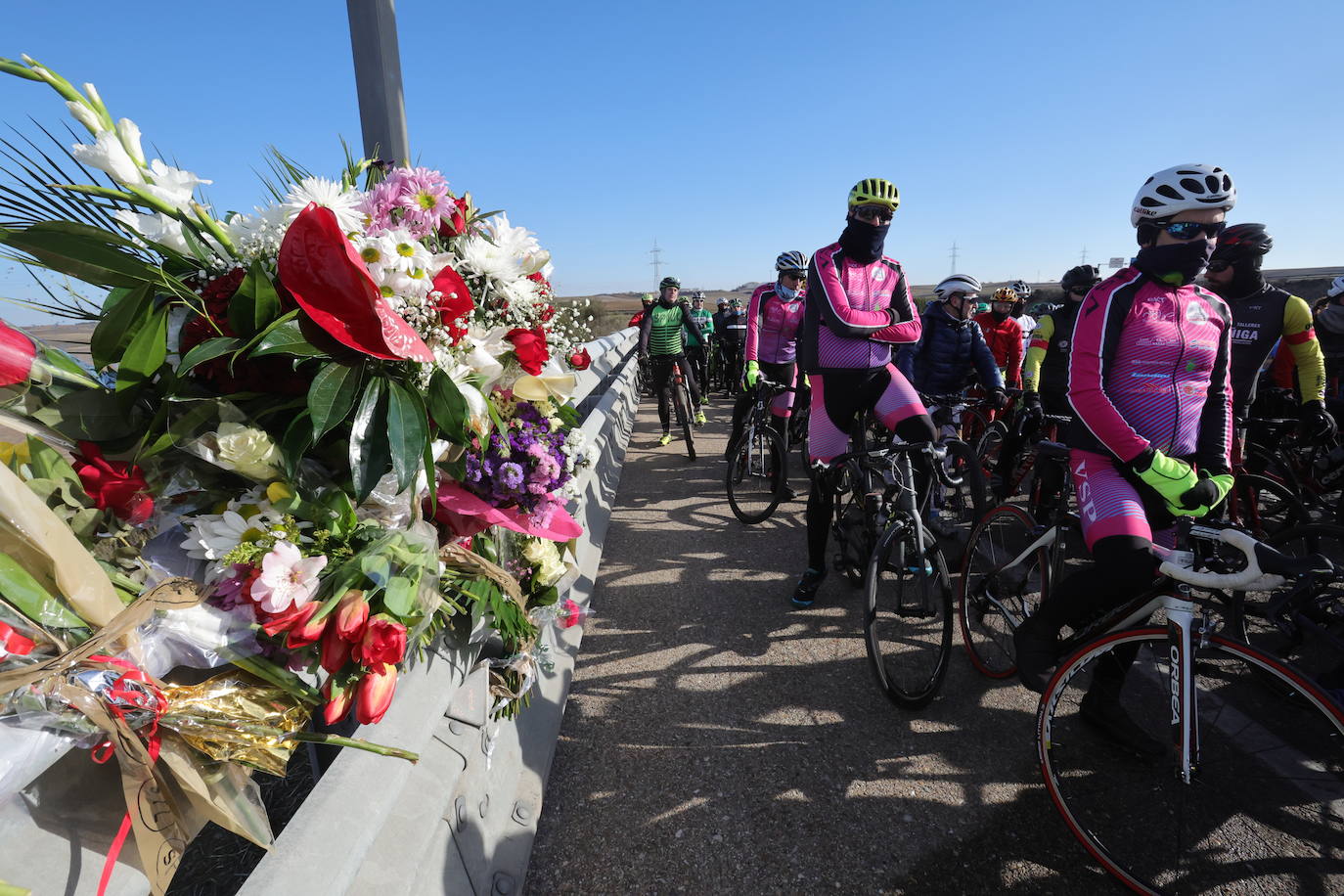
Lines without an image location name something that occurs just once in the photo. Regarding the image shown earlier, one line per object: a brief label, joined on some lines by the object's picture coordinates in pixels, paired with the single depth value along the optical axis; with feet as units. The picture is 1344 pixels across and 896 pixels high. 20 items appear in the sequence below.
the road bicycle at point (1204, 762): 7.18
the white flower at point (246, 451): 4.35
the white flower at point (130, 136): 4.77
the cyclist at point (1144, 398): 8.45
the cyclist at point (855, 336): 12.78
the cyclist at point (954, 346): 19.62
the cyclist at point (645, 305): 32.90
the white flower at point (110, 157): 4.53
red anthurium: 4.43
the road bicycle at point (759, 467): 19.66
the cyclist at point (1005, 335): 25.27
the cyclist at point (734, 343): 46.88
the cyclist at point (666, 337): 29.50
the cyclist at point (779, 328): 23.17
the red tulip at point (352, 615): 4.54
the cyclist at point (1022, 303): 28.50
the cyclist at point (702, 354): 47.13
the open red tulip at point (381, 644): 4.68
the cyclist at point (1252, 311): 14.40
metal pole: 7.70
